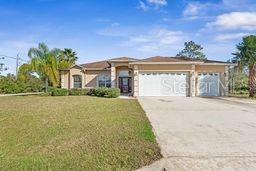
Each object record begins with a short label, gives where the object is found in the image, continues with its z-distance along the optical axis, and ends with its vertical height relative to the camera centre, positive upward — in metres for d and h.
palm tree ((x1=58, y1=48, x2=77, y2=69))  28.94 +5.44
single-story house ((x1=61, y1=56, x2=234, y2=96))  16.26 +0.91
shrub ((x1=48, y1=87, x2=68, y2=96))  16.45 -0.56
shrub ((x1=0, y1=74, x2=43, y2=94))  21.67 +0.22
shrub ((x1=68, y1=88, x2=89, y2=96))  16.70 -0.57
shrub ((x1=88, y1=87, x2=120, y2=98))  14.72 -0.53
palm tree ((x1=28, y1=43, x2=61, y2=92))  21.37 +3.16
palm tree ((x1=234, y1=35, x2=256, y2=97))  16.10 +3.02
